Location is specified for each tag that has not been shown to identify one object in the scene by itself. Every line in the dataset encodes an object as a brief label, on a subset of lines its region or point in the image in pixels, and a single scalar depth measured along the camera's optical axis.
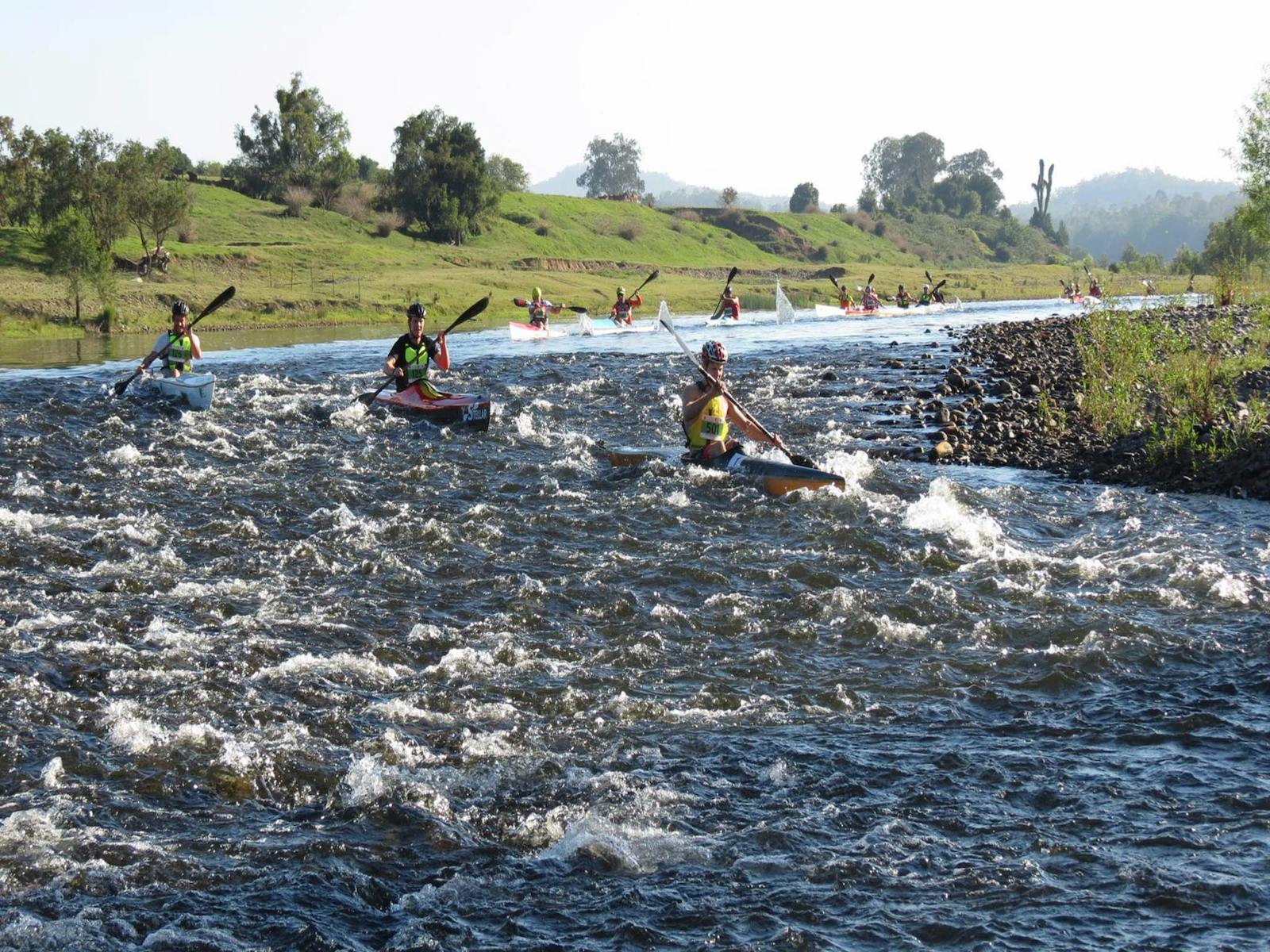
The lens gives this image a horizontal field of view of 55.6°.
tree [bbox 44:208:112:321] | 47.16
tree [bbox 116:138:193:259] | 58.41
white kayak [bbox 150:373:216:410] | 24.11
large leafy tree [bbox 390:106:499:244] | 89.00
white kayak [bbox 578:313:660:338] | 48.56
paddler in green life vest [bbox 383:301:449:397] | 22.95
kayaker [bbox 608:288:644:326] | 48.56
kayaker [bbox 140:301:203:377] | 24.17
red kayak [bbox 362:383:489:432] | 22.23
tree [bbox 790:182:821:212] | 169.66
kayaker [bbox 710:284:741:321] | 55.45
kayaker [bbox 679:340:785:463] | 17.72
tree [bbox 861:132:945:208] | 183.25
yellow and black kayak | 16.48
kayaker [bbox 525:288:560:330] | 45.81
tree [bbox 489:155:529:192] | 149.38
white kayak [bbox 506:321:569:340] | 45.06
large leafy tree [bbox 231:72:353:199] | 92.75
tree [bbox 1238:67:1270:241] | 41.94
